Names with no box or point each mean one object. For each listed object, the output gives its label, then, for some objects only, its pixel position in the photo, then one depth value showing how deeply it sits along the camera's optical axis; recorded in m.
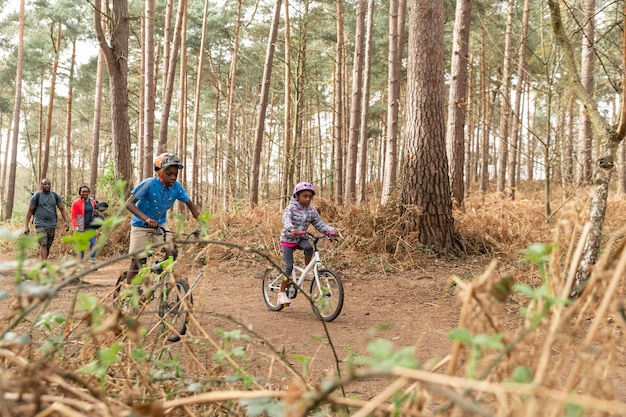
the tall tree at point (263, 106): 12.64
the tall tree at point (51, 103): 21.22
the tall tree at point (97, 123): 19.41
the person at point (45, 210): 8.90
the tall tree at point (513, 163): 15.64
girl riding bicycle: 5.96
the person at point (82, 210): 9.04
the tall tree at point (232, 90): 20.37
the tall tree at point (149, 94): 10.80
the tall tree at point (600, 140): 4.79
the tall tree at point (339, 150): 15.70
